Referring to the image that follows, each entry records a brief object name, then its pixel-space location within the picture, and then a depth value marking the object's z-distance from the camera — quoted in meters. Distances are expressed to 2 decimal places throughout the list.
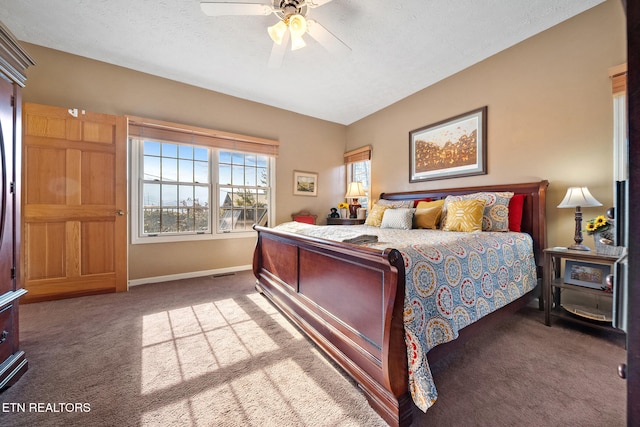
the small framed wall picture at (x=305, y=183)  4.63
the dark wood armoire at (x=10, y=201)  1.43
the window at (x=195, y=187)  3.40
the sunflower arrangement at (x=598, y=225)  1.93
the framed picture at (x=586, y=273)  2.00
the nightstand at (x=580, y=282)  1.95
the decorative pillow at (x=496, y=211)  2.51
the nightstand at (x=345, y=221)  4.35
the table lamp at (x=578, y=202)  2.07
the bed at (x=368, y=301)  1.18
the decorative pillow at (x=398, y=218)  2.92
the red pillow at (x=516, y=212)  2.54
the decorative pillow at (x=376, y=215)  3.49
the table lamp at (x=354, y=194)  4.58
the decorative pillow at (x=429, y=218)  2.86
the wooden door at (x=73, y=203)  2.67
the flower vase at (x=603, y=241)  1.88
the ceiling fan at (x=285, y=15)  1.93
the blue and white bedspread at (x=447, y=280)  1.20
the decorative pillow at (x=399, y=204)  3.47
